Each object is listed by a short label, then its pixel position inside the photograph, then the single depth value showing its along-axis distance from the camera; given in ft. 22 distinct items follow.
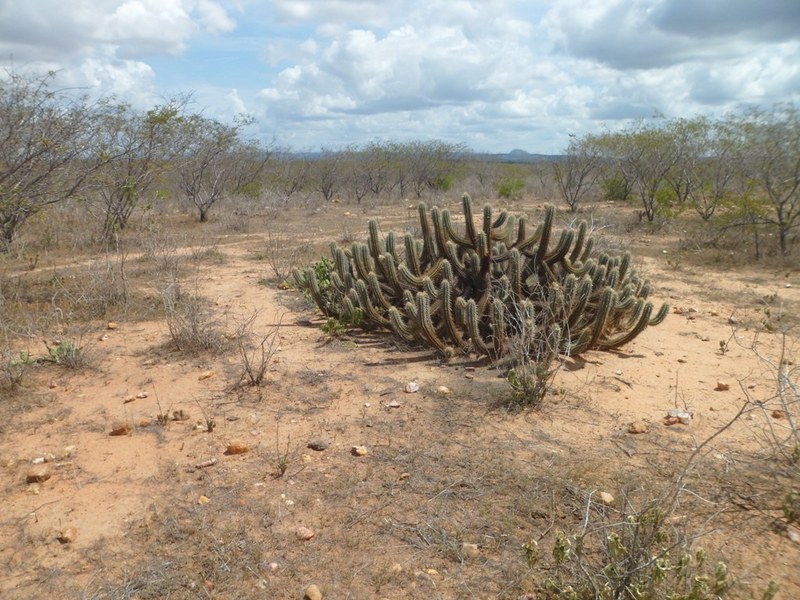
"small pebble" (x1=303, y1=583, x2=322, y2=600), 7.92
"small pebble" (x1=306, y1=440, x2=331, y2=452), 11.82
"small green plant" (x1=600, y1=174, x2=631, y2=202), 70.18
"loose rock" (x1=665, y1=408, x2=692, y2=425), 13.12
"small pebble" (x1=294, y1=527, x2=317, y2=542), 9.13
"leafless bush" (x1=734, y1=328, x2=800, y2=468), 9.94
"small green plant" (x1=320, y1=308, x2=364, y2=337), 19.26
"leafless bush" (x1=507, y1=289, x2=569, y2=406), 13.42
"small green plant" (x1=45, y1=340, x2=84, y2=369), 15.70
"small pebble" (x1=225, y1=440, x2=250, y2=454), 11.59
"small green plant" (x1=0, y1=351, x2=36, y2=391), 14.08
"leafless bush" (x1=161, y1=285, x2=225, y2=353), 17.04
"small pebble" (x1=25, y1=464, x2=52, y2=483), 10.57
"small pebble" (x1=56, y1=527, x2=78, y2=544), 9.00
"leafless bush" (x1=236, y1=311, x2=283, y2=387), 14.60
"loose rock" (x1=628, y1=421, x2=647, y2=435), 12.59
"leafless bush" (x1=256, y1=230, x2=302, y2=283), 27.71
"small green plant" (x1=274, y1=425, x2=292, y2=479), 10.86
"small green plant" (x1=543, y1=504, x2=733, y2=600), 6.88
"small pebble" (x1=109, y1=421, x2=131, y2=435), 12.30
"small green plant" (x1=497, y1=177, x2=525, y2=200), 81.15
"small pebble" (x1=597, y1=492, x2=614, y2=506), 9.81
